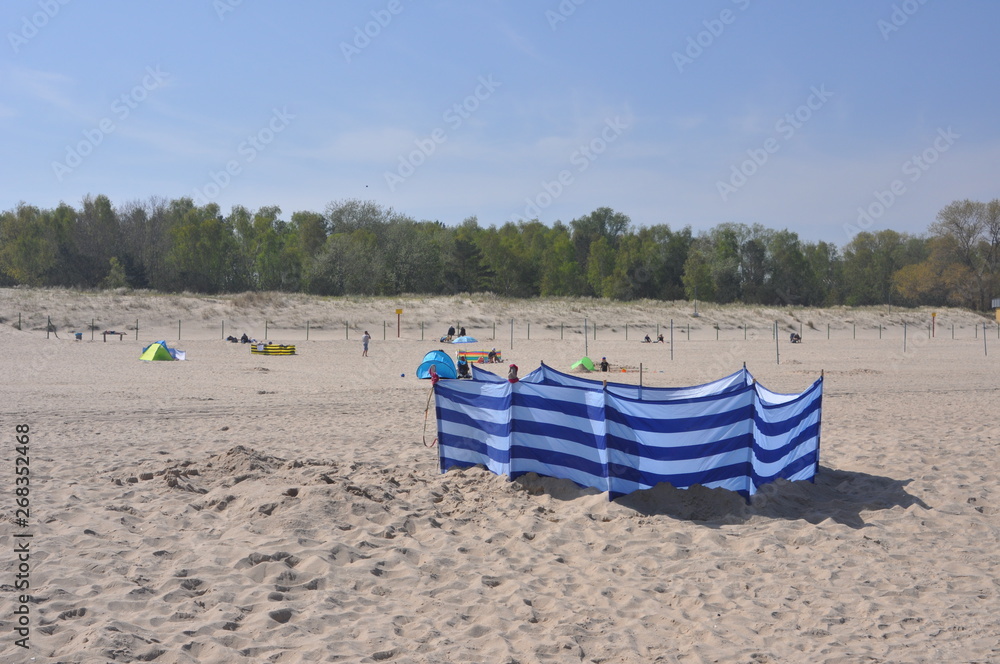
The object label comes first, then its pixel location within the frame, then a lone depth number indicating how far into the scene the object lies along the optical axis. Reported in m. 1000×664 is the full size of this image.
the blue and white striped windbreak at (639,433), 8.76
